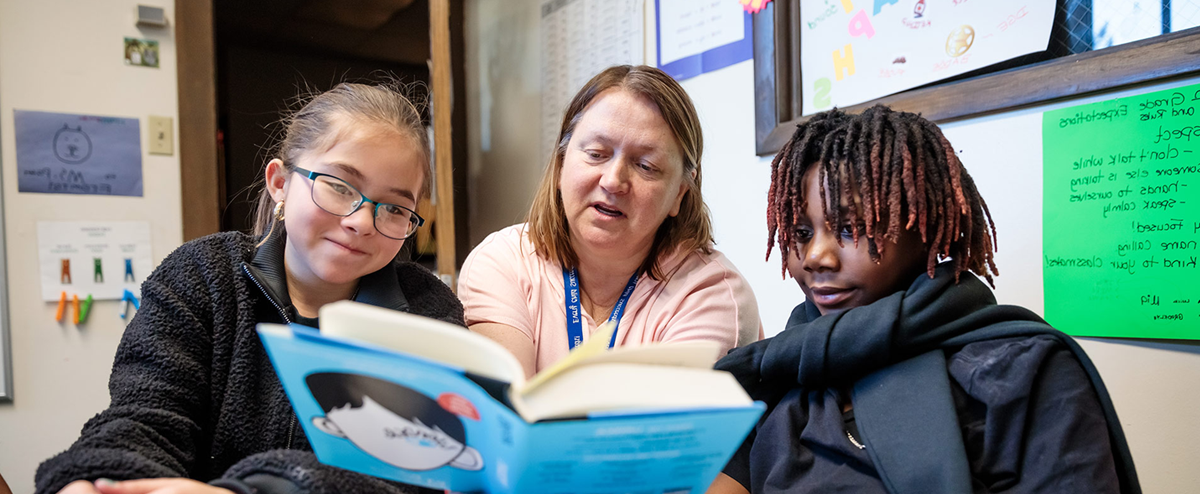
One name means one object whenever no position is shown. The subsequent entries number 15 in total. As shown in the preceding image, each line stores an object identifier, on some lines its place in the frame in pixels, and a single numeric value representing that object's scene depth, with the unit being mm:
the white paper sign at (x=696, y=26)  1859
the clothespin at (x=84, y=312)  2117
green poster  1009
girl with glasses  827
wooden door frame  2223
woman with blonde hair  1174
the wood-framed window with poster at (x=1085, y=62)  1015
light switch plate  2201
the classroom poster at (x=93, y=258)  2096
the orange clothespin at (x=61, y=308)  2090
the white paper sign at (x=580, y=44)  2270
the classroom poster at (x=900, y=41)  1241
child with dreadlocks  735
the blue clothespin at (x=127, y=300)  2174
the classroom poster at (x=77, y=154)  2072
